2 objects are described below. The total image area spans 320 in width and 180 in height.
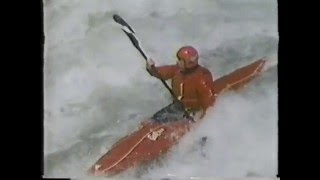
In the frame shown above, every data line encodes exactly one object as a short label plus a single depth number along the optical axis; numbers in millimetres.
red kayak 13252
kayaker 13280
